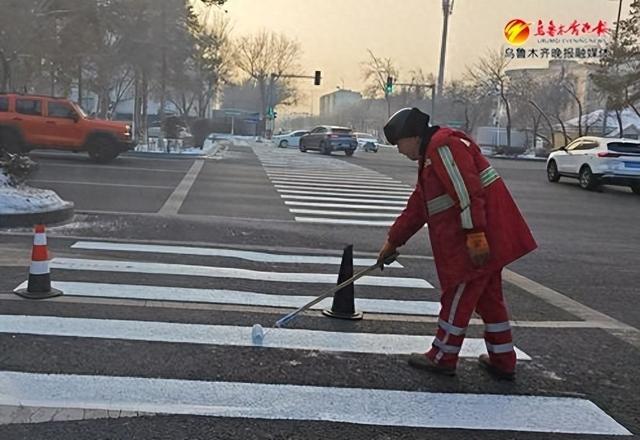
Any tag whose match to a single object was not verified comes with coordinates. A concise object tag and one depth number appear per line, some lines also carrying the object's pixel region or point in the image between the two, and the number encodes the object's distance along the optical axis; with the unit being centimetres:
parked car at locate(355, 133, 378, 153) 4988
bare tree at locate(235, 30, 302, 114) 7831
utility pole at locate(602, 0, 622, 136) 3018
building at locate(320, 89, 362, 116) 12528
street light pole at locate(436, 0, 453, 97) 5338
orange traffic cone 584
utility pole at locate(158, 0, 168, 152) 3210
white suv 2075
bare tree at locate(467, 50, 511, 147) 6219
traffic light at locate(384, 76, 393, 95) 4691
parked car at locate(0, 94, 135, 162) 2034
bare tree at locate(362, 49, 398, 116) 8419
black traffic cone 580
